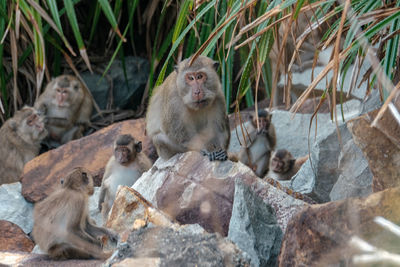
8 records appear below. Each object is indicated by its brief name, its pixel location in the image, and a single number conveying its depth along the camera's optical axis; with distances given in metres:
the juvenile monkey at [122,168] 12.53
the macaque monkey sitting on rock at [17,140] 17.98
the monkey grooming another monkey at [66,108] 19.73
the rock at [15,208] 13.30
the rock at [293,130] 15.56
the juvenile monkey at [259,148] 16.36
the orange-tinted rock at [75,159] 14.55
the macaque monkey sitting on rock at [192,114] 11.39
